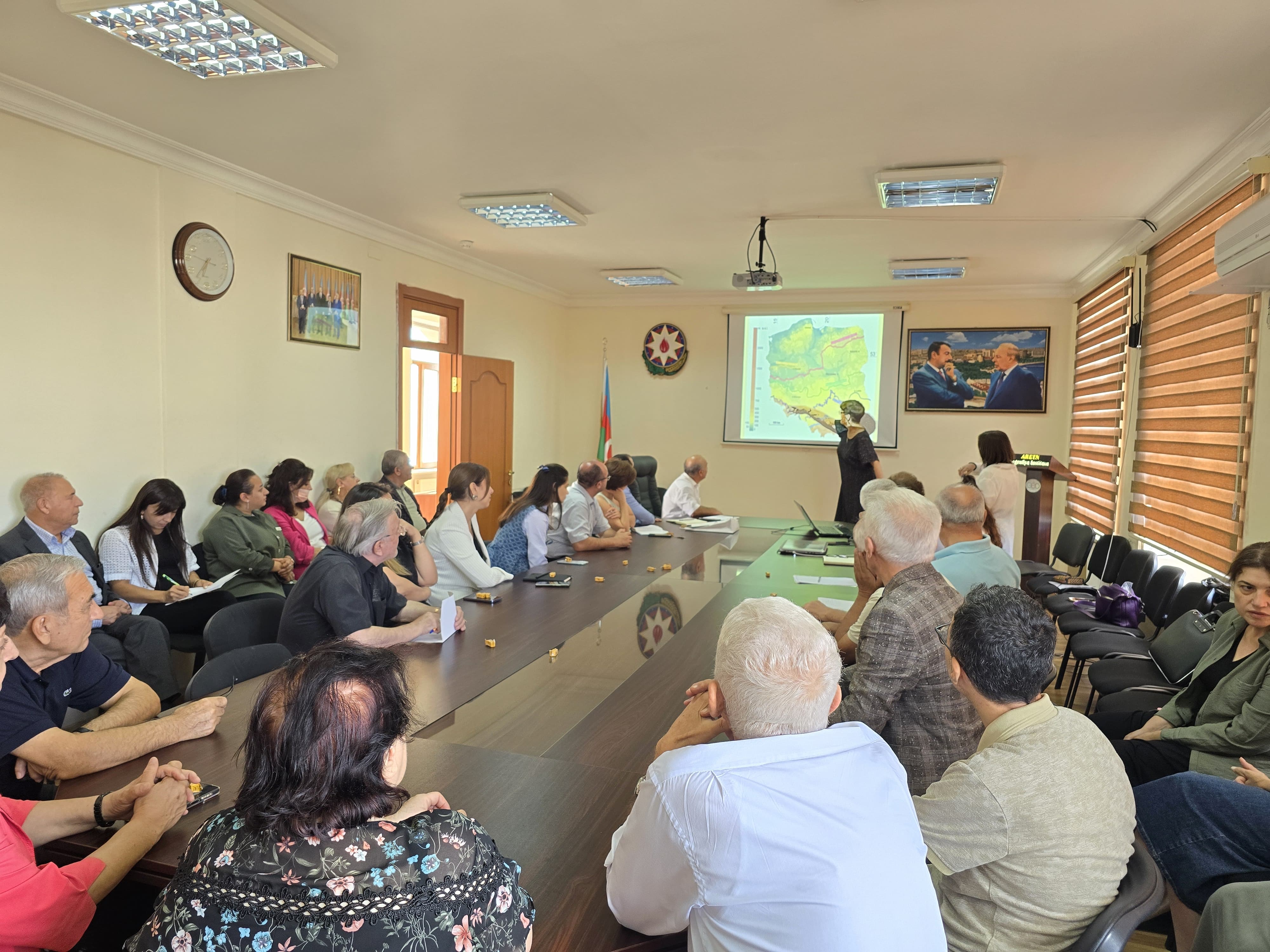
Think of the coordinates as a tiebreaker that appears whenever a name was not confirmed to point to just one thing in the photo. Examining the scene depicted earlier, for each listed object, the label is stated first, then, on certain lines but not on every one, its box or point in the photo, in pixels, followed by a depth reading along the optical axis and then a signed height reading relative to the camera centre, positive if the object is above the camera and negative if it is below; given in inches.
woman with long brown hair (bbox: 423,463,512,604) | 149.4 -23.9
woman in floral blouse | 40.8 -23.2
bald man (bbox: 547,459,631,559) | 201.0 -26.1
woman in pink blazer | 200.2 -23.7
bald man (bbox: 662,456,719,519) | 272.2 -24.7
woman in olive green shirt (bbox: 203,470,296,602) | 180.5 -31.0
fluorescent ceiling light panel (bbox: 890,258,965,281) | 277.0 +57.2
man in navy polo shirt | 67.9 -27.3
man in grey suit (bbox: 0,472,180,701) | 137.0 -29.7
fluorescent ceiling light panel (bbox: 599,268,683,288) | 306.0 +56.2
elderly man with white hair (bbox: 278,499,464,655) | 103.0 -23.4
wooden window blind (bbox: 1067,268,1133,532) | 246.7 +12.1
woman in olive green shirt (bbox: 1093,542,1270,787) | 91.0 -32.0
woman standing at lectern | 225.9 -13.3
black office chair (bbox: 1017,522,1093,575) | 224.1 -33.1
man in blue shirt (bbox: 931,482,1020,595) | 125.6 -18.9
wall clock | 180.1 +33.6
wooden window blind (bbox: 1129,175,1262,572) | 156.9 +8.7
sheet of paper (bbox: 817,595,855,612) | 135.4 -30.1
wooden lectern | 263.4 -22.1
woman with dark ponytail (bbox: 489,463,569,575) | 178.4 -25.0
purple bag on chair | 167.9 -35.9
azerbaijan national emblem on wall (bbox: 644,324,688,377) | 372.5 +33.3
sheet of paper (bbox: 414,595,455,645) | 110.1 -29.4
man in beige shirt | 53.0 -26.2
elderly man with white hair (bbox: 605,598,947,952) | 44.3 -23.3
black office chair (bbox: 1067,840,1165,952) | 50.9 -30.5
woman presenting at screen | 283.0 -12.3
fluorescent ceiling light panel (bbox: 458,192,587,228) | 200.8 +54.2
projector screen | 344.2 +23.5
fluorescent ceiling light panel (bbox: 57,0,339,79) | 108.7 +53.5
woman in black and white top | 158.7 -31.7
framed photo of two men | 326.6 +26.0
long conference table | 57.3 -31.5
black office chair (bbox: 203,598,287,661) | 106.2 -30.0
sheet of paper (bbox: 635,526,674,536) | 227.3 -31.1
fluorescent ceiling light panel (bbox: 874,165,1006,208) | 169.9 +54.6
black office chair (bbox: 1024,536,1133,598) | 198.8 -32.5
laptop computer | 233.9 -31.0
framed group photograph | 215.0 +29.9
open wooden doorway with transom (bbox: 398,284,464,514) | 267.9 +12.9
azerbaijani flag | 373.4 -7.1
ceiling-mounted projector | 224.8 +41.1
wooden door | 294.0 -2.0
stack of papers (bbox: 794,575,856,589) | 158.2 -30.4
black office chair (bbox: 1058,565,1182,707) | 151.9 -38.3
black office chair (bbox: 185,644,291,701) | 89.2 -30.4
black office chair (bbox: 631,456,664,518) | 321.4 -24.3
